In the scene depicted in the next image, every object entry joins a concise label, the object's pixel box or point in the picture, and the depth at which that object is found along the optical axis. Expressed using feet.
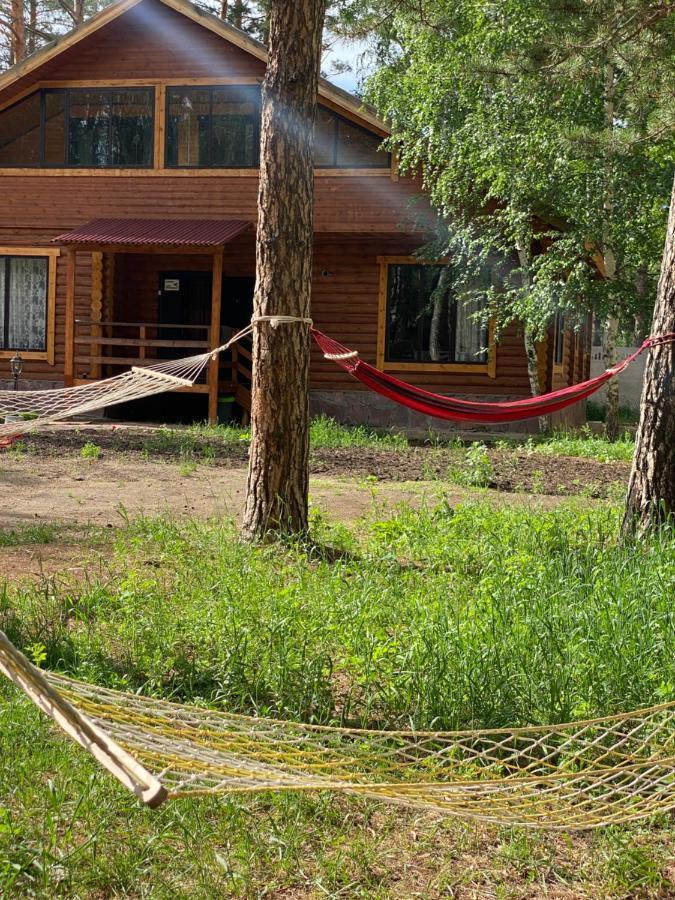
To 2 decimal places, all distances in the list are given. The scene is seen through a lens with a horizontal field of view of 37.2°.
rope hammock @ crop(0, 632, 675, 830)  5.28
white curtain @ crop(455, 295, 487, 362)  51.19
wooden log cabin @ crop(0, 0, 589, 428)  48.88
